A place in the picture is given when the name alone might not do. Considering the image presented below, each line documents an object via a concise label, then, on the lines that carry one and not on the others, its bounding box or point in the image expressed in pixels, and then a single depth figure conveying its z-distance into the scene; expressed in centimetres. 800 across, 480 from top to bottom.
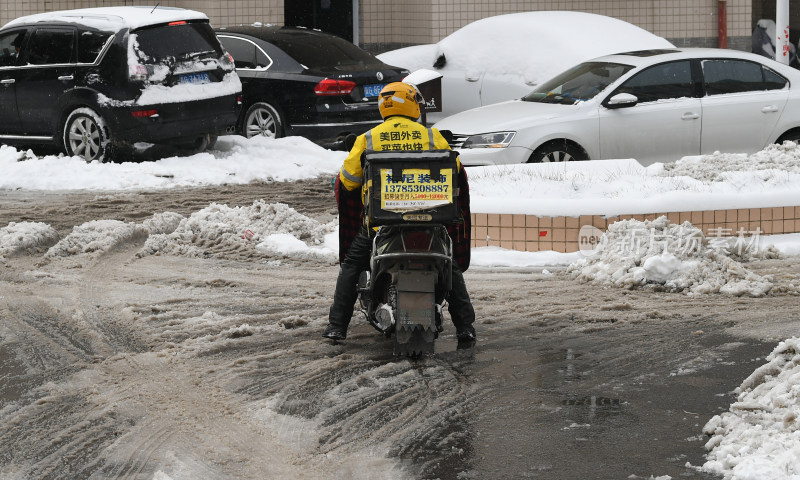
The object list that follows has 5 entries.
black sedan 2848
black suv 2605
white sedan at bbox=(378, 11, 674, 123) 3195
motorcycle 1209
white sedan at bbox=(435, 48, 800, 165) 2306
